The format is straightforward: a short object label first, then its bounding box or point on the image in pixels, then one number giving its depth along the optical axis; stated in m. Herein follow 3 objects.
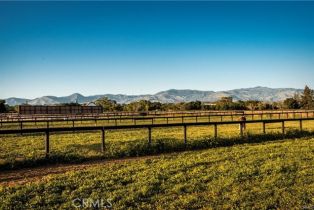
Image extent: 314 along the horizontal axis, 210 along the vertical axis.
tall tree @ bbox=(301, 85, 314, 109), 77.66
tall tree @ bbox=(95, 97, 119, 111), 74.92
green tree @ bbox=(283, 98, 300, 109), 78.02
